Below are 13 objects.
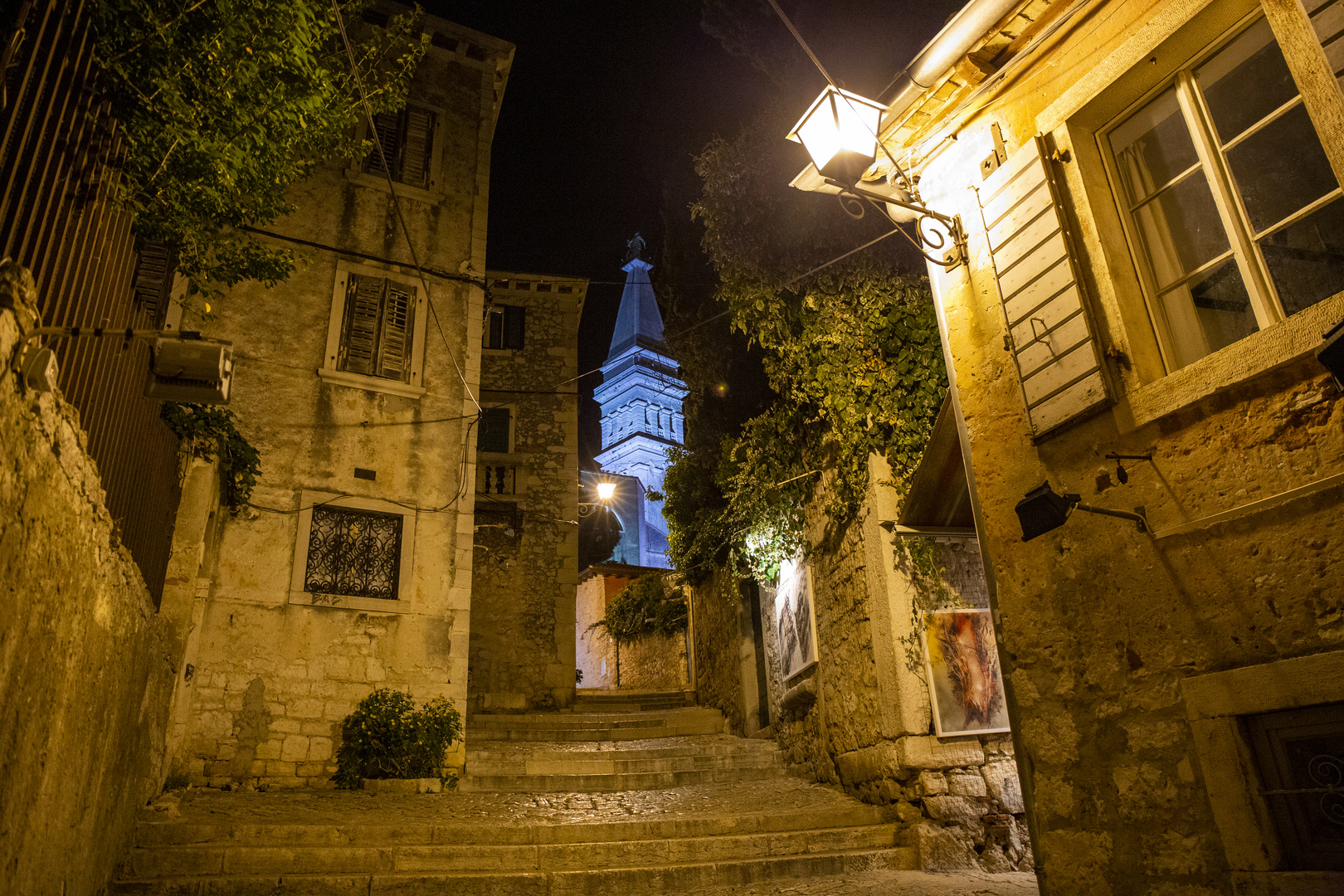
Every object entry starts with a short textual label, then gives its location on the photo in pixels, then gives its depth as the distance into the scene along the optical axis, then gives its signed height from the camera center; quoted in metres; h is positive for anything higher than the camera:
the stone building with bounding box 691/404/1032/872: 5.93 +0.53
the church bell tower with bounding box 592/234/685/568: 46.62 +20.00
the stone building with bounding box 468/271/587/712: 15.13 +5.00
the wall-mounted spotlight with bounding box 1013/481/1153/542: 3.54 +0.92
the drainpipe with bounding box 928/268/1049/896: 3.75 +0.31
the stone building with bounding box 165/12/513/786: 8.55 +3.33
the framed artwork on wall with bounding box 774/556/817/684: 8.13 +1.25
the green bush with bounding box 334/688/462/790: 8.52 +0.22
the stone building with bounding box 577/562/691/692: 17.84 +2.36
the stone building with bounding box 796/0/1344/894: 2.93 +1.23
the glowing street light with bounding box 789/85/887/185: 4.58 +3.25
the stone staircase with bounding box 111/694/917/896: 5.29 -0.53
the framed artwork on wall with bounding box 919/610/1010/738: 6.26 +0.47
